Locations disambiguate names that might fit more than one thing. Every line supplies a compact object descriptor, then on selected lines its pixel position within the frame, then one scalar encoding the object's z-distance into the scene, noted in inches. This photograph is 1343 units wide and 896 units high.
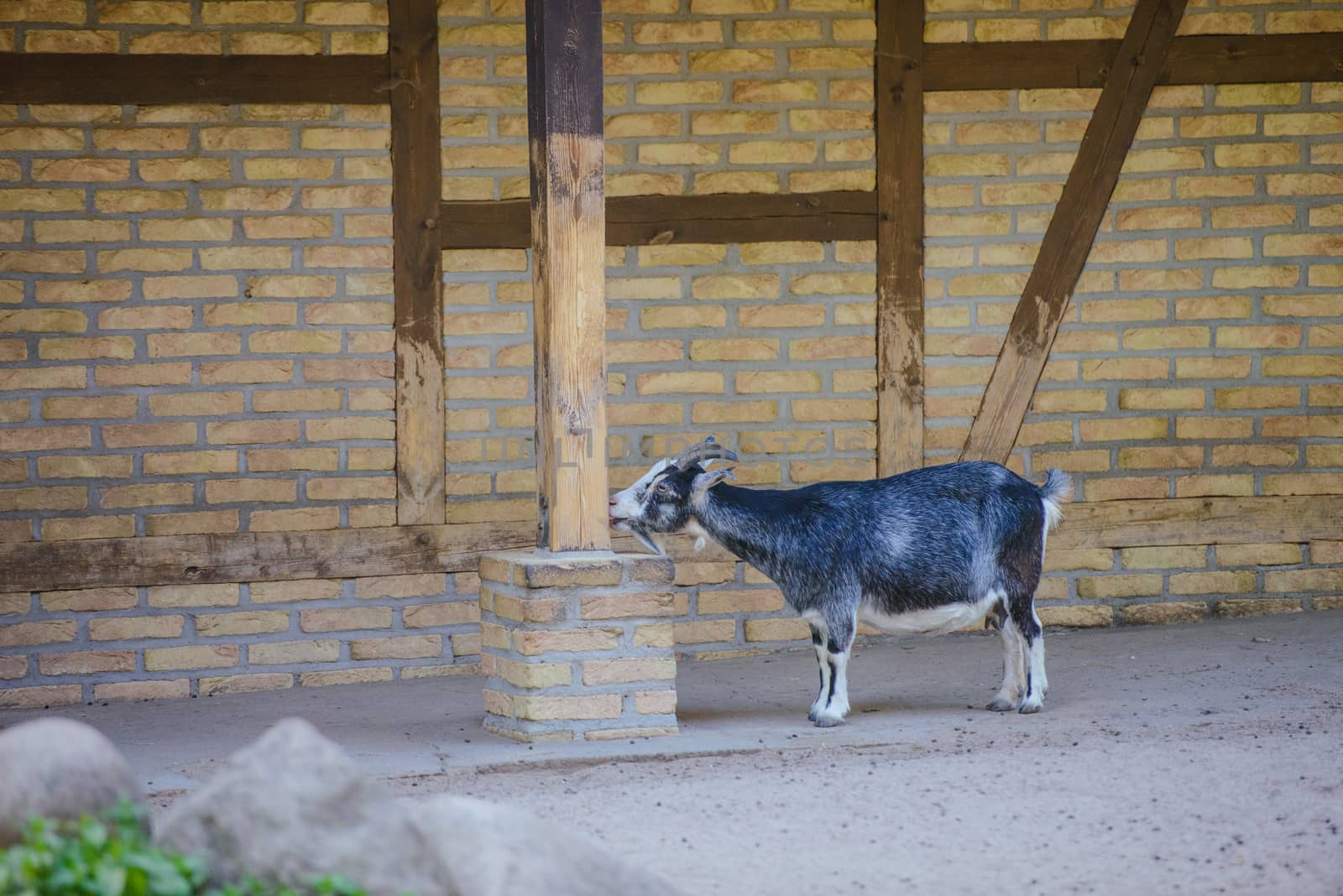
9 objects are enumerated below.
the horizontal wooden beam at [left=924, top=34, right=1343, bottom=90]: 609.9
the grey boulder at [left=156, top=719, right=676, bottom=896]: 246.2
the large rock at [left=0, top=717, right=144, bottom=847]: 252.5
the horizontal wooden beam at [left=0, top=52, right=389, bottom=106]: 553.0
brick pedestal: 452.4
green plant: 227.5
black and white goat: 481.7
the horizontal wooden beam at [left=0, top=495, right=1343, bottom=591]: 558.6
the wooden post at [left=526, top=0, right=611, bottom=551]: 457.1
